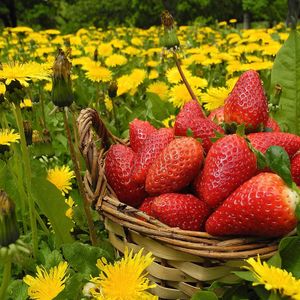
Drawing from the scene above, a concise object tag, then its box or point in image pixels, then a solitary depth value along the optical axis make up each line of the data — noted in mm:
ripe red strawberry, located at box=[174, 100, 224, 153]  303
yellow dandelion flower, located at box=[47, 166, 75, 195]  353
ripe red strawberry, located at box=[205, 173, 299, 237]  229
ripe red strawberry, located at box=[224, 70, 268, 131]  306
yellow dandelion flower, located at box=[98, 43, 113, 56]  760
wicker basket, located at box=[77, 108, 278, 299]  231
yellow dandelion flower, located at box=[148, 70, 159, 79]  689
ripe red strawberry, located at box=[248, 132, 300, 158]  283
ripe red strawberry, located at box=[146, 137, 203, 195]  271
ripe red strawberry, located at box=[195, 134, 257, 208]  256
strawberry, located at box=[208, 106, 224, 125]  339
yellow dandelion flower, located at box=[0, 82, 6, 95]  325
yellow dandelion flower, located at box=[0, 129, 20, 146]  318
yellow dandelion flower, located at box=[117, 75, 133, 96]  563
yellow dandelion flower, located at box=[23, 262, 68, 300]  230
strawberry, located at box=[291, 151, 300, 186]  275
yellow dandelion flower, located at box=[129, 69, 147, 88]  599
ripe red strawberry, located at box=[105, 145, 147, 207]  305
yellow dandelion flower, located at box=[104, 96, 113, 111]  565
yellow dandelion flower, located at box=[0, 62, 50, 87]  275
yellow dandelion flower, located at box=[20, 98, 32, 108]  503
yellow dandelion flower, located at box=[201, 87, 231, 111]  418
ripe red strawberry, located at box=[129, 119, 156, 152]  328
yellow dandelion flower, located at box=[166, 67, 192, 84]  514
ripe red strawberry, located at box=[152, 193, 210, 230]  260
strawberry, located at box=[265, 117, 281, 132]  323
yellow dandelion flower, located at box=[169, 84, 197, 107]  470
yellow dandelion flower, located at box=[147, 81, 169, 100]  568
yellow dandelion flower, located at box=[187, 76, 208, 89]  493
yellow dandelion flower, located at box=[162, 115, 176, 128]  442
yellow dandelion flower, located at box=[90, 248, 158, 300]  211
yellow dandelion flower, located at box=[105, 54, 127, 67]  642
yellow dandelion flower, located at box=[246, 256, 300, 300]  186
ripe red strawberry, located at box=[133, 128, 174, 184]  298
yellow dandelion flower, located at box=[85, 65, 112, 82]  511
